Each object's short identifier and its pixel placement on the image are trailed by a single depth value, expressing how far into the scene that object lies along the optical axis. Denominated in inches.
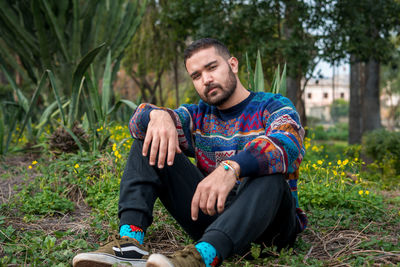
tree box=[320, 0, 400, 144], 271.4
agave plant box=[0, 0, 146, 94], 191.8
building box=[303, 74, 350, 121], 1985.7
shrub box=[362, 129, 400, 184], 226.5
